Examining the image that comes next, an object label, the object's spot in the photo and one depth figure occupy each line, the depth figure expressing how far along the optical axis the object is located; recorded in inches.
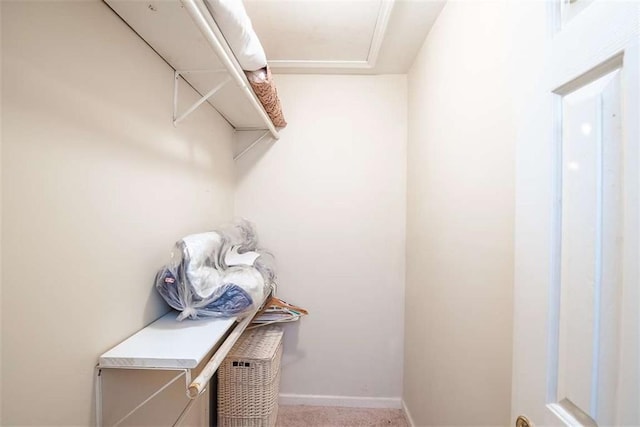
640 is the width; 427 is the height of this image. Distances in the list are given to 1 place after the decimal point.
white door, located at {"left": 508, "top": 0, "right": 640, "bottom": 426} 15.1
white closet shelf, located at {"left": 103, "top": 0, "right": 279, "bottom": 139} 30.8
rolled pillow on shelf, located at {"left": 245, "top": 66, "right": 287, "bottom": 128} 47.7
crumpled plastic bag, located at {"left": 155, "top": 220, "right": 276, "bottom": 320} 38.8
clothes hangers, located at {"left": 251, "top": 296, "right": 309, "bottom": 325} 68.1
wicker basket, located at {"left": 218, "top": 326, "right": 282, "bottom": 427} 57.4
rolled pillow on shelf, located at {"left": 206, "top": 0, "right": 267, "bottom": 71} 31.6
